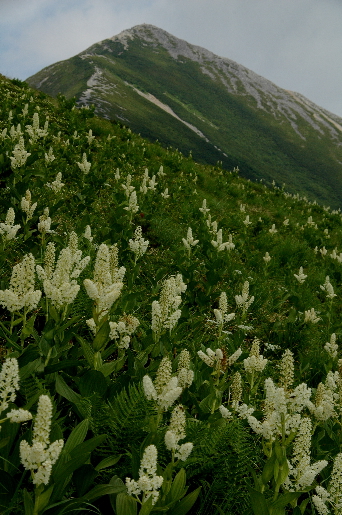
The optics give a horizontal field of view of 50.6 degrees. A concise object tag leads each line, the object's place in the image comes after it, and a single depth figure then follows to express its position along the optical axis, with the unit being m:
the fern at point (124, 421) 2.19
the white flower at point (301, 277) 7.40
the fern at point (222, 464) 2.17
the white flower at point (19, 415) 1.62
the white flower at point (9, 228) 3.69
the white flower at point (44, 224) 4.32
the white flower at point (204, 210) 8.87
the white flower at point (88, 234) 4.79
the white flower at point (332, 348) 4.55
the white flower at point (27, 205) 4.43
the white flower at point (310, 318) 5.69
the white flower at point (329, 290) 6.64
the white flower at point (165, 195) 9.56
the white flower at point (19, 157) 5.48
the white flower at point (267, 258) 7.75
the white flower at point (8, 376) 1.67
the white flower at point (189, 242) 5.96
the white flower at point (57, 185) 6.37
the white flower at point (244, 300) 4.58
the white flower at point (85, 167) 7.91
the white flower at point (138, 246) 4.96
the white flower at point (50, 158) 7.64
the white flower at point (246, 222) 10.12
